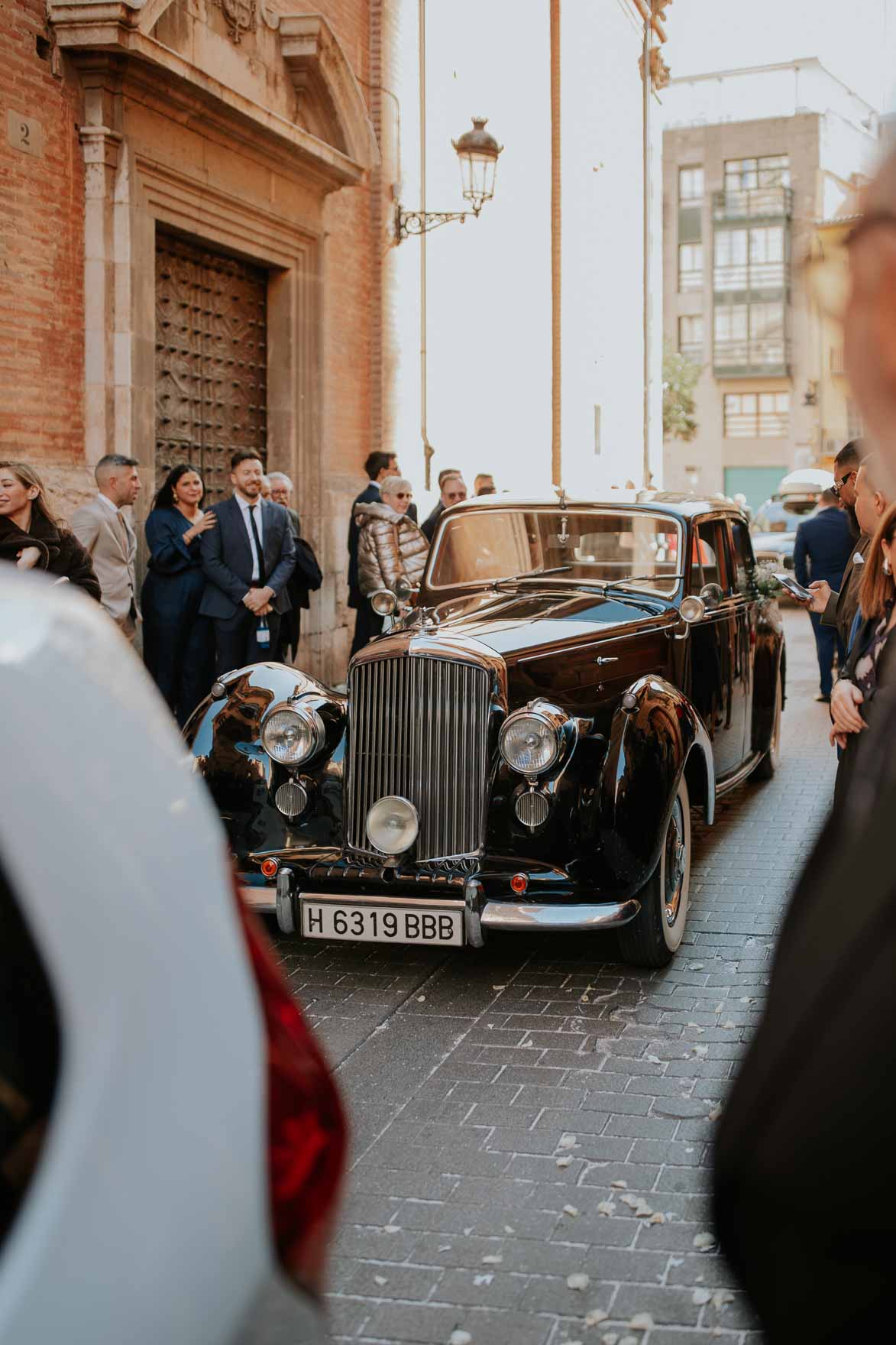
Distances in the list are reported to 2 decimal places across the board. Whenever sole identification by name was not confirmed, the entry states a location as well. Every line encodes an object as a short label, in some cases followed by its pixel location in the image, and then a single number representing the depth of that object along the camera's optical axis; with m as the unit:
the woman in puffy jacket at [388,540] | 11.02
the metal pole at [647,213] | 32.03
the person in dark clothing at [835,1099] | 1.16
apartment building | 67.12
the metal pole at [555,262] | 24.50
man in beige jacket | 9.20
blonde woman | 7.46
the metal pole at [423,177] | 17.14
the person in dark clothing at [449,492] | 13.19
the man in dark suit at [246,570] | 10.12
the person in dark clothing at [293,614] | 10.88
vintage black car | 5.46
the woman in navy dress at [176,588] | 10.06
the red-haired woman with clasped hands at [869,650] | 4.97
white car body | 1.30
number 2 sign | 9.85
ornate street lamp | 14.74
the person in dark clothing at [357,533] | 11.61
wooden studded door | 12.38
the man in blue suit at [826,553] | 12.67
